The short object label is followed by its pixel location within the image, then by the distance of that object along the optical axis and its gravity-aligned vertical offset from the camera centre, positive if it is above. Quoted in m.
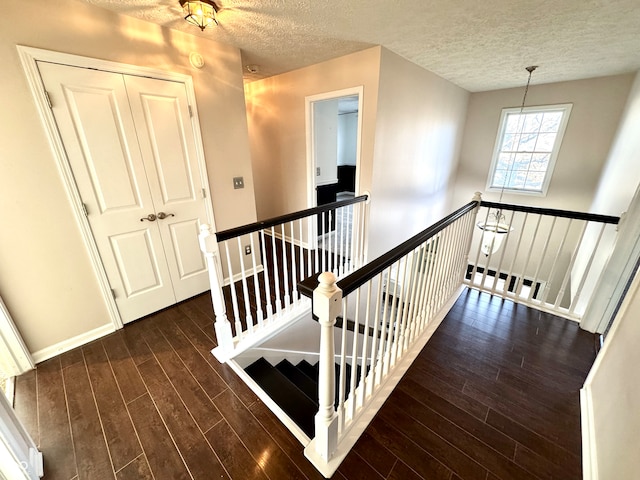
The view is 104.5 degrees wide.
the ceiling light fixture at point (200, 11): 1.66 +0.94
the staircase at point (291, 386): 1.67 -1.66
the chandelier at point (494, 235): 2.79 -0.93
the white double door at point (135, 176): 1.79 -0.15
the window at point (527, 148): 4.13 +0.10
